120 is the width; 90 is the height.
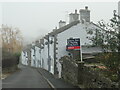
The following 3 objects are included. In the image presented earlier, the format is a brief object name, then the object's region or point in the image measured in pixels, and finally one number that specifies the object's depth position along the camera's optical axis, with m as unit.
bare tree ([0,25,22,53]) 57.63
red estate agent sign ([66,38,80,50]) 17.27
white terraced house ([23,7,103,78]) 33.00
